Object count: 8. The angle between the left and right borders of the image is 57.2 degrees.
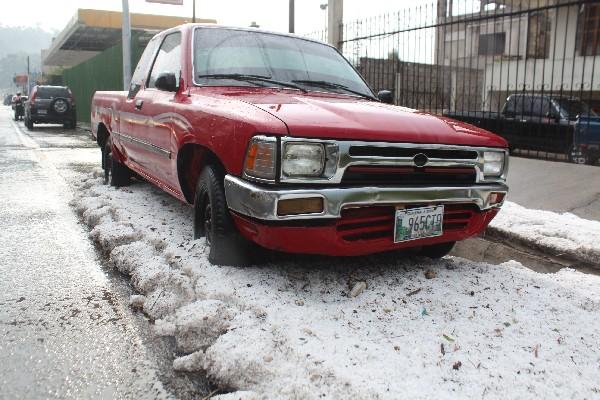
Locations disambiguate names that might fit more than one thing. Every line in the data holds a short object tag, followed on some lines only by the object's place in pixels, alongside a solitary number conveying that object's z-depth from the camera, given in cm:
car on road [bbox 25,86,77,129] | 2045
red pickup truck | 281
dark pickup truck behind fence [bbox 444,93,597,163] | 1032
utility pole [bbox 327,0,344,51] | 1059
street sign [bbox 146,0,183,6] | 1671
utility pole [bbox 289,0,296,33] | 1024
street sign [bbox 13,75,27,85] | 7685
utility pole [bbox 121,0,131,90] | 1479
